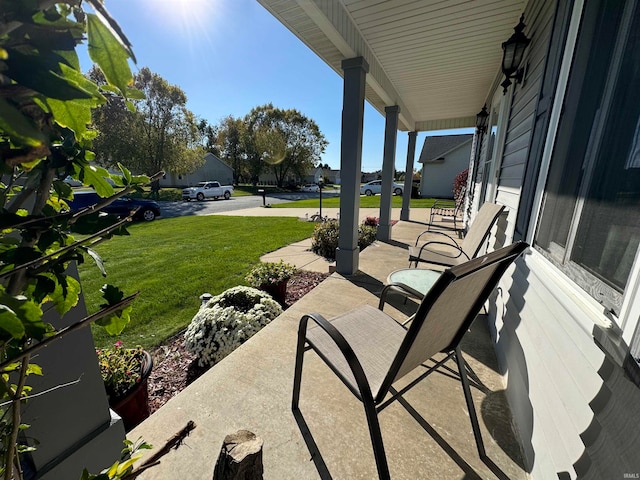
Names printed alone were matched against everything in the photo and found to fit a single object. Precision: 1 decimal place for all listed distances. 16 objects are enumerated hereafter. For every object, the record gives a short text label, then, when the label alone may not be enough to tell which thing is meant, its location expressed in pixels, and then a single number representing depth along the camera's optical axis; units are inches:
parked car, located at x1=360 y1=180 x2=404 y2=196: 937.5
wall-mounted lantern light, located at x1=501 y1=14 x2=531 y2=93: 94.4
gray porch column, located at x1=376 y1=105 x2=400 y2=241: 211.6
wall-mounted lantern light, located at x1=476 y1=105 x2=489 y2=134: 216.7
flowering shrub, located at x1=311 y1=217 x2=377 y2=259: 203.6
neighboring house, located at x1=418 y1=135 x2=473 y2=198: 727.1
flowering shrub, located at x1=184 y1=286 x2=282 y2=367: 84.6
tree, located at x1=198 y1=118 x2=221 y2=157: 1680.6
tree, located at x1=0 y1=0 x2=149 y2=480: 12.6
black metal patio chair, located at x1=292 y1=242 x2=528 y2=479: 40.8
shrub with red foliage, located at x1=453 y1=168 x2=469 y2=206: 381.4
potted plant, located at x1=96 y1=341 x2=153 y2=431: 61.9
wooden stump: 33.6
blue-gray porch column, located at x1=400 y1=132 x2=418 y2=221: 301.6
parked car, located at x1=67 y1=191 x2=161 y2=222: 358.9
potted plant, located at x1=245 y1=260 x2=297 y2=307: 122.1
